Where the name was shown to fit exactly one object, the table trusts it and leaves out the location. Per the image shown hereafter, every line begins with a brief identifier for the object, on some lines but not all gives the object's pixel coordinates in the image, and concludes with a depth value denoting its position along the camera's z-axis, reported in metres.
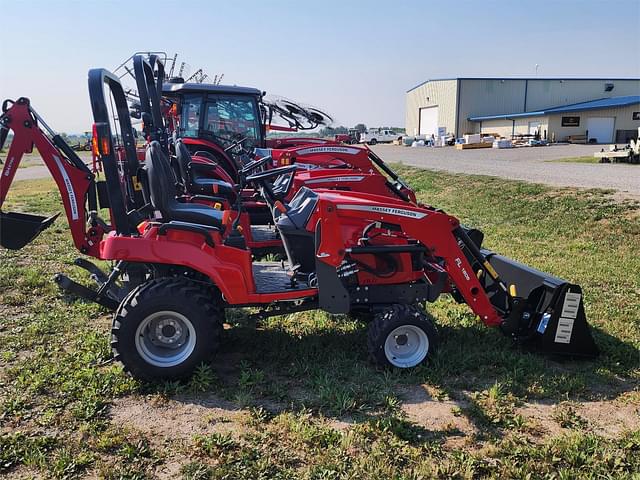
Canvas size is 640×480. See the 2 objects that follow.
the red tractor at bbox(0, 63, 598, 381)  3.73
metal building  49.44
